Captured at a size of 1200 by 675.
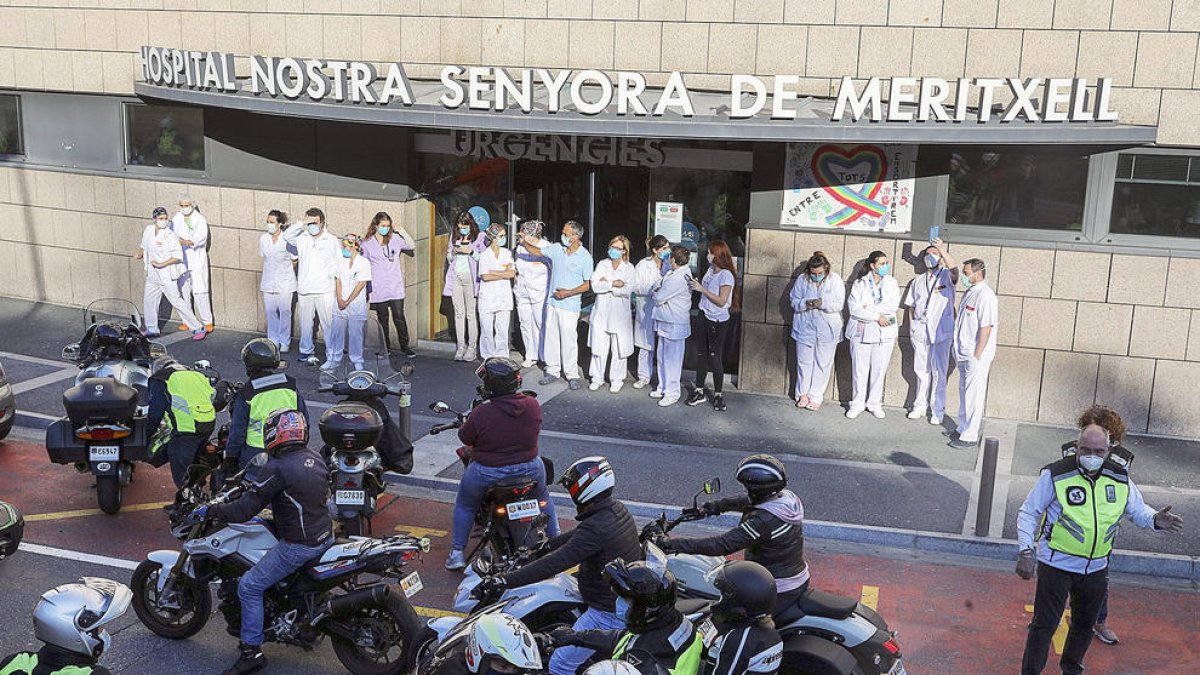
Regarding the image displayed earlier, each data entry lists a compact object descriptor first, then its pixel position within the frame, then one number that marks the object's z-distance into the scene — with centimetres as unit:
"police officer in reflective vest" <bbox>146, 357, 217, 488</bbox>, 1022
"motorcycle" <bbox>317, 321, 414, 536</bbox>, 941
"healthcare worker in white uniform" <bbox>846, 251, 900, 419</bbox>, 1348
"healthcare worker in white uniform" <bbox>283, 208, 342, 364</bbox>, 1541
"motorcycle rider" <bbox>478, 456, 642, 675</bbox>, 746
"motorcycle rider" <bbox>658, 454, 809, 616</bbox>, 738
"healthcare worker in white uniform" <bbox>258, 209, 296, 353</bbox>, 1582
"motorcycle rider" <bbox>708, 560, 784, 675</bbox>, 624
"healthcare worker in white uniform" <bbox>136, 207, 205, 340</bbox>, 1648
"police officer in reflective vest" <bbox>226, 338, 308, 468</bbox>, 954
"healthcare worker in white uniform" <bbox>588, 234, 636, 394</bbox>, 1444
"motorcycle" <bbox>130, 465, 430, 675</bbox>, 791
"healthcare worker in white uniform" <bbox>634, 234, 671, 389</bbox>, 1438
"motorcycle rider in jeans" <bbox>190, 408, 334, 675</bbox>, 784
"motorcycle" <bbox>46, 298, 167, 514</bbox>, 1057
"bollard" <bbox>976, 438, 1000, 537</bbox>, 1032
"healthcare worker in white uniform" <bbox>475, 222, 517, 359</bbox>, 1503
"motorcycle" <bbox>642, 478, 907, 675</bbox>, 693
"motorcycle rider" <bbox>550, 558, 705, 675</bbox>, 618
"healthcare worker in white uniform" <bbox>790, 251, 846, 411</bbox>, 1364
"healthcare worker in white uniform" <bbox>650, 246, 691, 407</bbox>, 1398
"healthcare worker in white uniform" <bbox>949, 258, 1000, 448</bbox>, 1269
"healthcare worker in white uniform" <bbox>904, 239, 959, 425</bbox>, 1338
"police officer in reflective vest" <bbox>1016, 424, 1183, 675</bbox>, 770
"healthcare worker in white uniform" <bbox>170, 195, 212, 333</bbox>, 1661
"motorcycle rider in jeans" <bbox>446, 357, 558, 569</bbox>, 920
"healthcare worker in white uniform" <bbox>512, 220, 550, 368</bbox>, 1493
